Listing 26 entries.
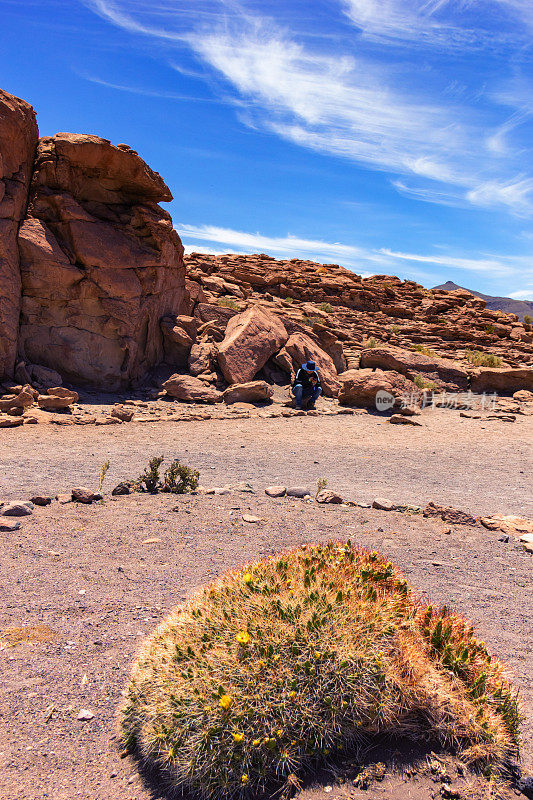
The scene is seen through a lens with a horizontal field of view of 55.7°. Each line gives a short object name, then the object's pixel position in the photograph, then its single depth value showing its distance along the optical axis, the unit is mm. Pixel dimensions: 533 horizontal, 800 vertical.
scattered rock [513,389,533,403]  18000
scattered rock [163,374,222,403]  13453
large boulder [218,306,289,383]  14484
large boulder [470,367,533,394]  19047
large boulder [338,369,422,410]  14969
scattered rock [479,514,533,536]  5715
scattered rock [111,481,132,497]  6129
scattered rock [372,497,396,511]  6141
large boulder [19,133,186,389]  12539
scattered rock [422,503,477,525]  5883
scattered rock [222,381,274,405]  13750
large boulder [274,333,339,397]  15969
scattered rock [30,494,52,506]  5523
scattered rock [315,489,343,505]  6254
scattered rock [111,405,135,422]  11266
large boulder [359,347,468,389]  18141
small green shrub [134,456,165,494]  6348
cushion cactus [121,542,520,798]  2088
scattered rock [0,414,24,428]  9836
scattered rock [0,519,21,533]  4809
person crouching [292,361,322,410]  14164
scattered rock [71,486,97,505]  5656
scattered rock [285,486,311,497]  6520
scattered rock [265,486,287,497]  6457
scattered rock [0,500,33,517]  5176
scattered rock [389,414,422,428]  13375
